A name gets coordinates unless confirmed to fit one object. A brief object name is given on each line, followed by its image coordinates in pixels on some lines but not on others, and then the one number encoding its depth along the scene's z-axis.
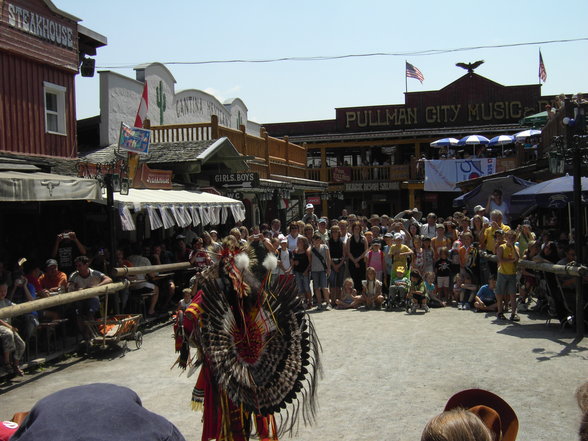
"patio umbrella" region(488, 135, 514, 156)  28.36
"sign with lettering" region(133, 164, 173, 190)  14.15
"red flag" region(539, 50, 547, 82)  32.48
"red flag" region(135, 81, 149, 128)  14.29
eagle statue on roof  34.53
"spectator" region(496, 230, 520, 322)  10.53
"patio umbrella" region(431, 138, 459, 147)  29.28
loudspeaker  16.52
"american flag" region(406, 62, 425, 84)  32.88
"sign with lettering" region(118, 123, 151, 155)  12.50
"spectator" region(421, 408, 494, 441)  2.00
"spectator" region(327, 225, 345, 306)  13.20
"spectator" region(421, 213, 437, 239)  14.09
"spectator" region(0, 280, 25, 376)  7.49
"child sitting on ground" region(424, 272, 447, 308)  12.38
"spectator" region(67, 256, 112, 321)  9.22
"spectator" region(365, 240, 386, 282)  12.93
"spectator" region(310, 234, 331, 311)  12.91
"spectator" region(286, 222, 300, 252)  13.47
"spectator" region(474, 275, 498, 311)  11.61
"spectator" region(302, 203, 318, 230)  17.17
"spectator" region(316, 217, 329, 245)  13.49
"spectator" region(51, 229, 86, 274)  12.88
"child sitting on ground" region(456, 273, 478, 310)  12.14
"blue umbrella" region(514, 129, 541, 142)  25.93
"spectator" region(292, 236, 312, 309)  12.92
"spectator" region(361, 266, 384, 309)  12.53
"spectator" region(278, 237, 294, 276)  13.03
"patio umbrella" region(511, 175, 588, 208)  10.38
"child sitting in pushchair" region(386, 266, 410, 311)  12.34
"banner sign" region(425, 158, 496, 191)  28.09
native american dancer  4.66
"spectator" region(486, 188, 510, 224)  14.31
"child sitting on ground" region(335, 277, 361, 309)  12.77
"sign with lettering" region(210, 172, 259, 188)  17.48
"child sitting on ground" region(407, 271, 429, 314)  12.04
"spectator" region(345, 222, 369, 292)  13.27
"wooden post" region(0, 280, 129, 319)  7.51
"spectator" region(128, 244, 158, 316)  11.10
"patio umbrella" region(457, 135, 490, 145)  28.12
